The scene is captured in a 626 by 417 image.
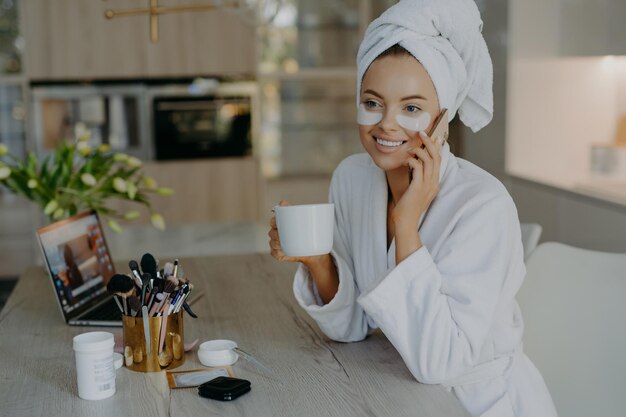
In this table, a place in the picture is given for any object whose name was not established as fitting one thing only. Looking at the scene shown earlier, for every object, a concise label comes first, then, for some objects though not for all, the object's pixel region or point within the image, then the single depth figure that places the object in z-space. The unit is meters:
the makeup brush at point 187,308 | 1.46
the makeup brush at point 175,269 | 1.46
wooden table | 1.24
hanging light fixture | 2.26
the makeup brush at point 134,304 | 1.38
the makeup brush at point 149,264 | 1.48
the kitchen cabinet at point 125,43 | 4.53
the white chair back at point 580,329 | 1.75
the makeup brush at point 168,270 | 1.44
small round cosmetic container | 1.42
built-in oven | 4.65
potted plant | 2.11
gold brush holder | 1.39
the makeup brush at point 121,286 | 1.37
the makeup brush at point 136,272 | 1.41
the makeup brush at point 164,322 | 1.40
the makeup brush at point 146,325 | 1.38
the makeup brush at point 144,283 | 1.37
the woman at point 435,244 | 1.31
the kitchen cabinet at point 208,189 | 4.68
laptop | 1.72
